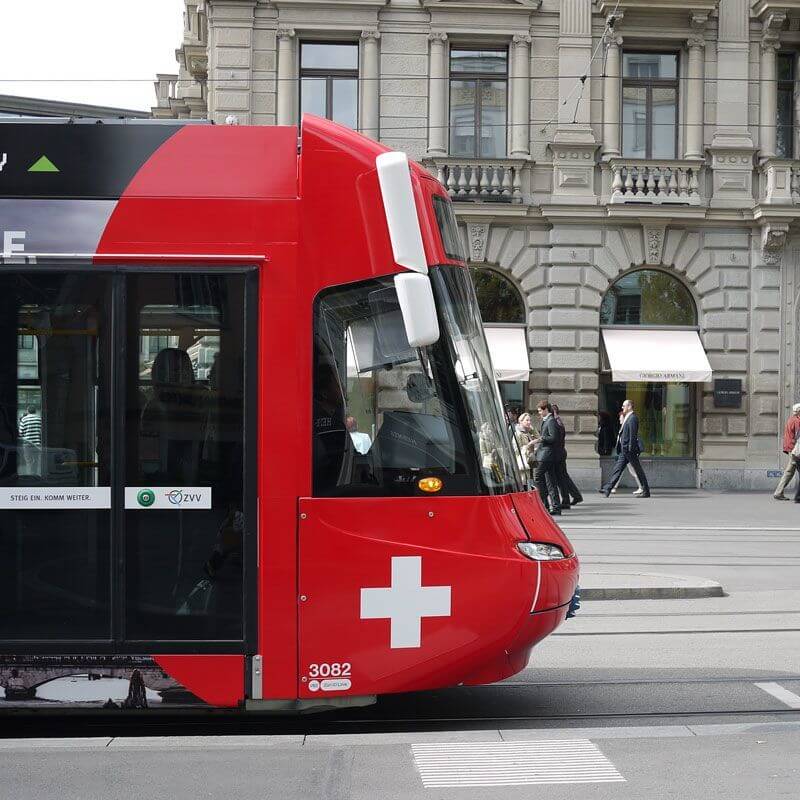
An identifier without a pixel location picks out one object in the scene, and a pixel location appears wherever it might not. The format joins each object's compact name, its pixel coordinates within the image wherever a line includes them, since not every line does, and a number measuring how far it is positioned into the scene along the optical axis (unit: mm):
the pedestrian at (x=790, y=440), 21062
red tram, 5473
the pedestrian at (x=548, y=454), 17781
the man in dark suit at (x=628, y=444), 21047
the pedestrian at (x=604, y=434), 23828
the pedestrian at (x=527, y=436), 18328
